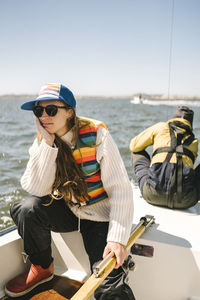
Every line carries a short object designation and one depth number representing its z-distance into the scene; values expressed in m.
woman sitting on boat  1.37
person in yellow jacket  2.07
